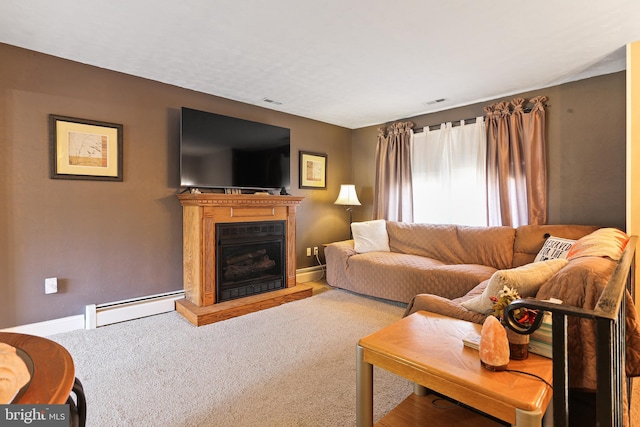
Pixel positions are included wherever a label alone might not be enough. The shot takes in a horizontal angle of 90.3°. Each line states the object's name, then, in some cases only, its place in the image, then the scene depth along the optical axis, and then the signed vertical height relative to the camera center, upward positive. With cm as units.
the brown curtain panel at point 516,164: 342 +54
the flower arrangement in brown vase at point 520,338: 123 -49
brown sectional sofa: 129 -52
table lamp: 471 +25
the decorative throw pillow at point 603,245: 161 -20
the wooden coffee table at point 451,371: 101 -58
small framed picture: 461 +64
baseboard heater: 288 -91
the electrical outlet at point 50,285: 271 -60
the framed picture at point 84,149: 274 +60
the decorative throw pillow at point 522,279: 154 -33
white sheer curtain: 393 +49
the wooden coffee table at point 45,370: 73 -41
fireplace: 320 -44
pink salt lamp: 116 -50
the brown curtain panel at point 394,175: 456 +55
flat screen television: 334 +71
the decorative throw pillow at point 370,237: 423 -33
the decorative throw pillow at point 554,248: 270 -33
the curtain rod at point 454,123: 357 +116
